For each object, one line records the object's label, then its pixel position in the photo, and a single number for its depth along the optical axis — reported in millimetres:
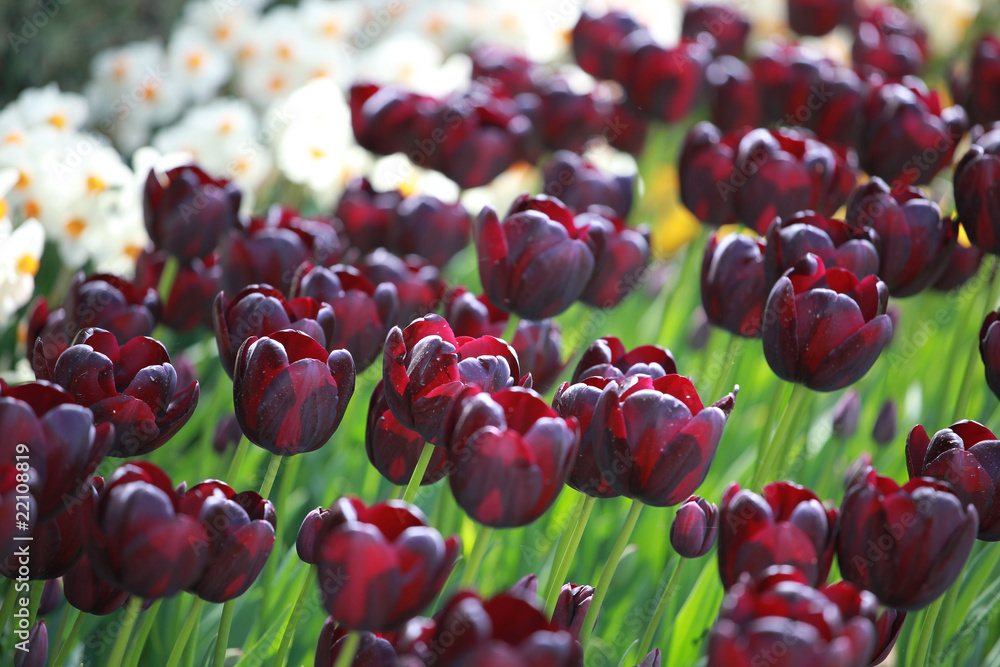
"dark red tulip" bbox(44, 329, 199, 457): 1922
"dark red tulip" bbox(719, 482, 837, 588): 1867
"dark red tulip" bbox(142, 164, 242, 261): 2177
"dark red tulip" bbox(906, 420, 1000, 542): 1924
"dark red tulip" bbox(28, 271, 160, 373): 2081
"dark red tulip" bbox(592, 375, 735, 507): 1905
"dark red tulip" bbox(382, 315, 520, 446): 1915
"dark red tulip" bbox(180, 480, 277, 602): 1874
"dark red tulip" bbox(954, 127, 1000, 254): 2100
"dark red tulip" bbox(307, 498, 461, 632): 1815
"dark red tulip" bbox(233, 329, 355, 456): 1924
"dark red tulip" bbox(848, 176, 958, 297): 2093
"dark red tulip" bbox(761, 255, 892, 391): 1987
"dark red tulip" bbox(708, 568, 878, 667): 1789
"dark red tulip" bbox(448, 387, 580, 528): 1850
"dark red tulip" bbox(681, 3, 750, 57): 3435
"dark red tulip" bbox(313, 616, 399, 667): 1873
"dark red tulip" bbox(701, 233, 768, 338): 2081
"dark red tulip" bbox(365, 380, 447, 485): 1966
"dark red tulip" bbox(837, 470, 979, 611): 1876
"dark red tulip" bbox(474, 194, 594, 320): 2039
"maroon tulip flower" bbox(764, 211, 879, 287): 2052
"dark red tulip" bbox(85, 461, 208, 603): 1848
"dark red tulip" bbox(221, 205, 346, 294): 2152
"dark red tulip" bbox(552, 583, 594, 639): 1927
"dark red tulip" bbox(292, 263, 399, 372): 2051
